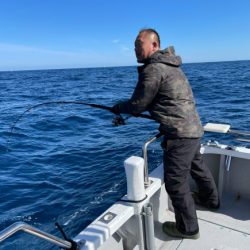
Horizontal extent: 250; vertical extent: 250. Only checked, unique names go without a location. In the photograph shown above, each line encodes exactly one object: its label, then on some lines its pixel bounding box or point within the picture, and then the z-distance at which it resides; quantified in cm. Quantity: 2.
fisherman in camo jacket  255
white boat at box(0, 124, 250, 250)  237
